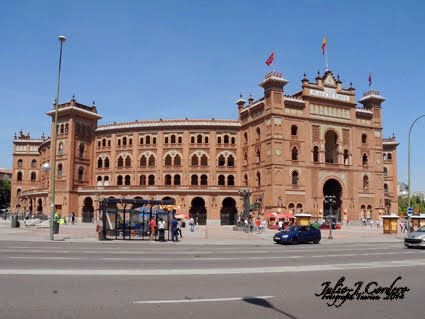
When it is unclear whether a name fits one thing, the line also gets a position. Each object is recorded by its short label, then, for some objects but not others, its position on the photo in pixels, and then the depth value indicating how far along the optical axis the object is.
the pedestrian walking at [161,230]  29.50
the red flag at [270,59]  60.25
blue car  30.02
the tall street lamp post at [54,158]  28.01
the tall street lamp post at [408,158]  38.49
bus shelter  29.59
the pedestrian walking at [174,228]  29.81
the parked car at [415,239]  24.42
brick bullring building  63.25
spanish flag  65.86
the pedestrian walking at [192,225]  44.77
